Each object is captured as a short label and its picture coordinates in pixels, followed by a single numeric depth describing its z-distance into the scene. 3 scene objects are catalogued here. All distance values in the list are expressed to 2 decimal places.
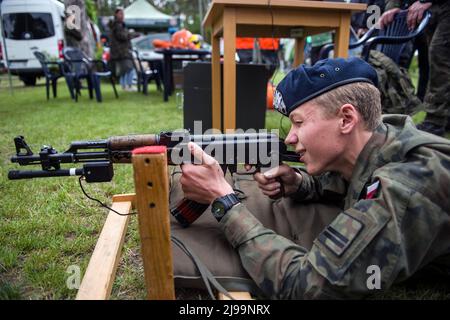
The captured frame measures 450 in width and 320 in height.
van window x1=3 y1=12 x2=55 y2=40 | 9.15
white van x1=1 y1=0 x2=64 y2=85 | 9.01
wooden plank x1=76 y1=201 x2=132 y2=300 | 1.41
